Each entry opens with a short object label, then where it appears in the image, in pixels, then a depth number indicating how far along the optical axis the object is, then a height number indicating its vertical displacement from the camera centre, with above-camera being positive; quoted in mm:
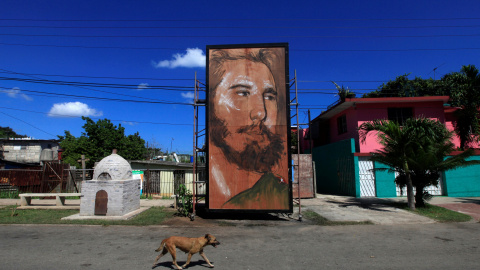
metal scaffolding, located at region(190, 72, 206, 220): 10438 +2063
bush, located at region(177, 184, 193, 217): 10570 -1205
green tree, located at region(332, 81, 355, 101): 25395 +7230
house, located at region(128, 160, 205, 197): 18422 -640
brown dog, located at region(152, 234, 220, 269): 4749 -1327
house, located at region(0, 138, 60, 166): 39062 +3379
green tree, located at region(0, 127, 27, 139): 49312 +7569
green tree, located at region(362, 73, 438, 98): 25562 +8133
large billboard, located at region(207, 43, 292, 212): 9750 +1539
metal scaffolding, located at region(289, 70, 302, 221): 10252 +2762
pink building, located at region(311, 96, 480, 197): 15852 +902
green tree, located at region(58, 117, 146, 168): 26828 +2858
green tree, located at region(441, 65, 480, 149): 17953 +4200
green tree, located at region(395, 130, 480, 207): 11336 +212
